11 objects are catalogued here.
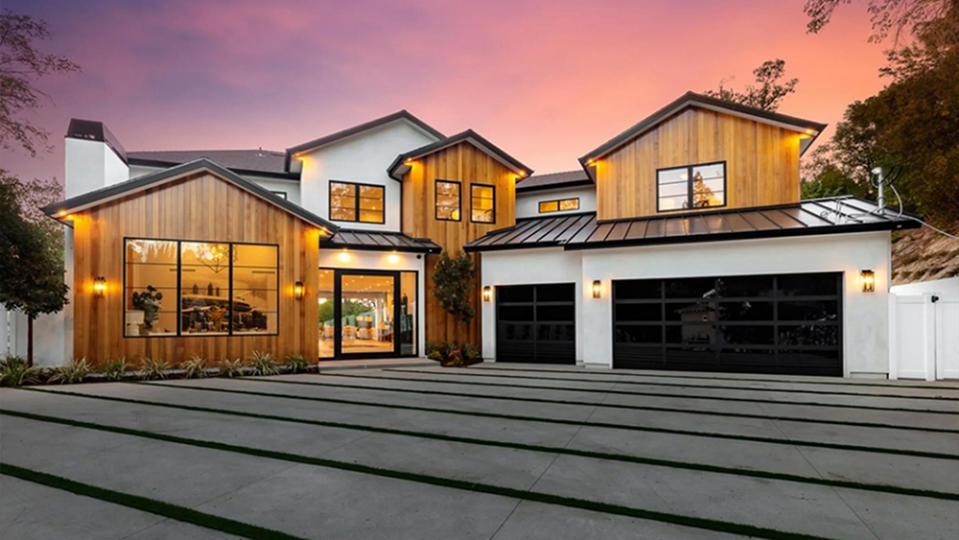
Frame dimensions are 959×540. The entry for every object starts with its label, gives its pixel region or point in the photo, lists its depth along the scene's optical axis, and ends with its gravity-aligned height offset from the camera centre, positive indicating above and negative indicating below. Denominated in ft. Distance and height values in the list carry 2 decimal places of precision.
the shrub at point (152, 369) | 31.22 -6.28
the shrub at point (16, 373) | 28.25 -5.94
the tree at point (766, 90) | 80.64 +34.00
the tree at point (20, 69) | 32.09 +15.48
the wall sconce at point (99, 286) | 30.68 -0.45
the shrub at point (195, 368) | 31.91 -6.33
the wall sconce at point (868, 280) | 30.71 -0.17
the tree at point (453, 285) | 41.75 -0.61
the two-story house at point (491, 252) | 31.73 +2.13
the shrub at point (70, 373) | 29.09 -6.09
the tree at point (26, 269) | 29.53 +0.70
